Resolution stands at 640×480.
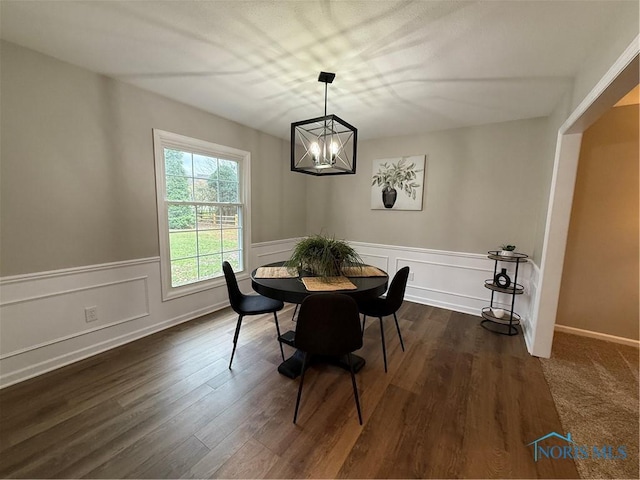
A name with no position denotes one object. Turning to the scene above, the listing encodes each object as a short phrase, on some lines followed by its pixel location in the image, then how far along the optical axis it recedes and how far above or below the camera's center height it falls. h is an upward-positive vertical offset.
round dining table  1.75 -0.56
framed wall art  3.55 +0.44
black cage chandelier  1.94 +0.47
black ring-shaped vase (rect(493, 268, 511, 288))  2.83 -0.71
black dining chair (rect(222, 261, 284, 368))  2.09 -0.82
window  2.69 -0.03
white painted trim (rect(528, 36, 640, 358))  2.05 -0.07
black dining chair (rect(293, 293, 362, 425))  1.45 -0.68
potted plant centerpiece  2.06 -0.37
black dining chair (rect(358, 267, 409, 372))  2.12 -0.75
